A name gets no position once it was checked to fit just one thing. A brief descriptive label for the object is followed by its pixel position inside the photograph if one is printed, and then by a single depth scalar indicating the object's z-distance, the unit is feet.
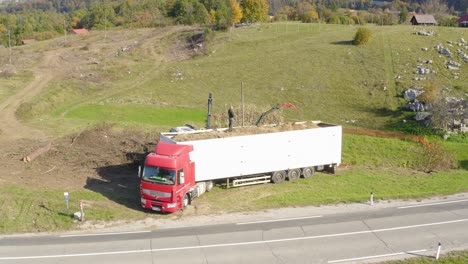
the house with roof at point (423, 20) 307.99
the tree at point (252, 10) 321.73
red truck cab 72.08
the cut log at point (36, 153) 96.81
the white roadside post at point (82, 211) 70.38
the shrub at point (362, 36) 229.25
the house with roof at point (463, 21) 333.29
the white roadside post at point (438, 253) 59.57
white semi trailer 72.84
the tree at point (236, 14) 305.73
